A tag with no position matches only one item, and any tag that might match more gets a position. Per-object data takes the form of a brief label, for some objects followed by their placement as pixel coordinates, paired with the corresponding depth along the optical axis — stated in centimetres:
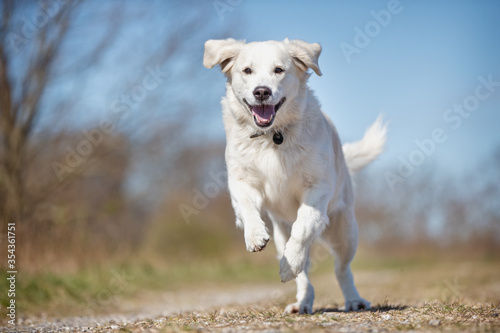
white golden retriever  414
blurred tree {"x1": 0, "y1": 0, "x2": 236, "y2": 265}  1070
